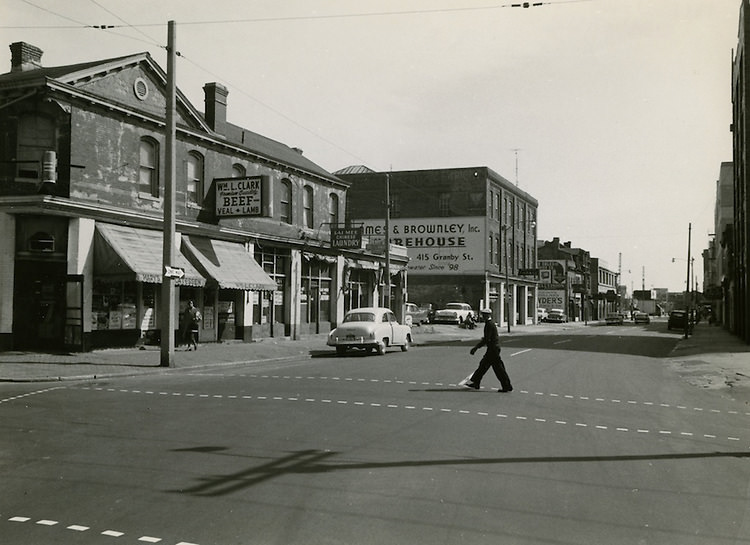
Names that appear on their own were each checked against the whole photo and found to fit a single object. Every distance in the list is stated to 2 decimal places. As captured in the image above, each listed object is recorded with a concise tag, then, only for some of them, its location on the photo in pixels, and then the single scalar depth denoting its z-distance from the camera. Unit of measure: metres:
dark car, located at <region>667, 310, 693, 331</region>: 58.84
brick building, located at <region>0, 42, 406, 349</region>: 20.53
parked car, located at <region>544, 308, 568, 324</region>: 79.62
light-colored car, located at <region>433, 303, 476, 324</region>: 52.25
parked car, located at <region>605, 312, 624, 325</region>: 82.54
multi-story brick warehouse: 60.34
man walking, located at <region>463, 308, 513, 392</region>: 14.20
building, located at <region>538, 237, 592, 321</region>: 95.12
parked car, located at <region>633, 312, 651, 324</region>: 87.88
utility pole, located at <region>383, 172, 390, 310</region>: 33.88
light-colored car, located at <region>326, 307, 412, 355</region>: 24.39
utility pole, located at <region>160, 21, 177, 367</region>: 18.78
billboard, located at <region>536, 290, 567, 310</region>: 95.44
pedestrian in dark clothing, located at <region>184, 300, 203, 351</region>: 23.73
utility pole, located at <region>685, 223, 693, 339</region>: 39.31
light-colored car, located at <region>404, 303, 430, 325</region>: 49.44
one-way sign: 18.77
